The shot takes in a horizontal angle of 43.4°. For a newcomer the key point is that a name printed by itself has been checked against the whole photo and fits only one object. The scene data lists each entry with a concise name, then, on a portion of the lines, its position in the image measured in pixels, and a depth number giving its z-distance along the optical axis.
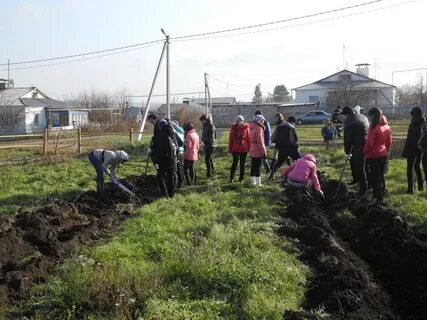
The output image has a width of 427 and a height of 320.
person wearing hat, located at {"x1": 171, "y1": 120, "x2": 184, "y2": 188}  12.35
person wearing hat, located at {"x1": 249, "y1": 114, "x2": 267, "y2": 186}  12.25
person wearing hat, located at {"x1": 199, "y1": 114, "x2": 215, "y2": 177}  14.58
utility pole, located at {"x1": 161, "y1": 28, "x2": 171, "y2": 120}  27.11
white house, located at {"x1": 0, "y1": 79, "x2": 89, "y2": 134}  48.66
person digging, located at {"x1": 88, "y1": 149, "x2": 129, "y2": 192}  10.98
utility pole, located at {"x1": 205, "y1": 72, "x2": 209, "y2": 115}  36.57
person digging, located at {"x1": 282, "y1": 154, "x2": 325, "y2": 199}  10.23
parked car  47.19
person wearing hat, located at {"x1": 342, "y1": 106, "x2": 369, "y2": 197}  11.05
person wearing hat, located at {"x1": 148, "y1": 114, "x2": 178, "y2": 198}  10.48
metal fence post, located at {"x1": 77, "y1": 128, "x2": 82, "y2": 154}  21.13
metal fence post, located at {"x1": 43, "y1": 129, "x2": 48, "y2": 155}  21.05
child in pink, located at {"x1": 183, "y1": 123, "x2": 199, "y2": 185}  13.27
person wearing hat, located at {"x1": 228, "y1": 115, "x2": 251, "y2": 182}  13.05
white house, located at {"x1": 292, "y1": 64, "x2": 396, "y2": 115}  54.34
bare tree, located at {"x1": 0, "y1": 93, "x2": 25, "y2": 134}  46.55
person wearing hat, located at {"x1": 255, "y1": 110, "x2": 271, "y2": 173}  14.80
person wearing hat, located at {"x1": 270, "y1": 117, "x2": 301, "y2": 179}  12.85
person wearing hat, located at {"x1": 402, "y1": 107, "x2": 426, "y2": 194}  11.22
